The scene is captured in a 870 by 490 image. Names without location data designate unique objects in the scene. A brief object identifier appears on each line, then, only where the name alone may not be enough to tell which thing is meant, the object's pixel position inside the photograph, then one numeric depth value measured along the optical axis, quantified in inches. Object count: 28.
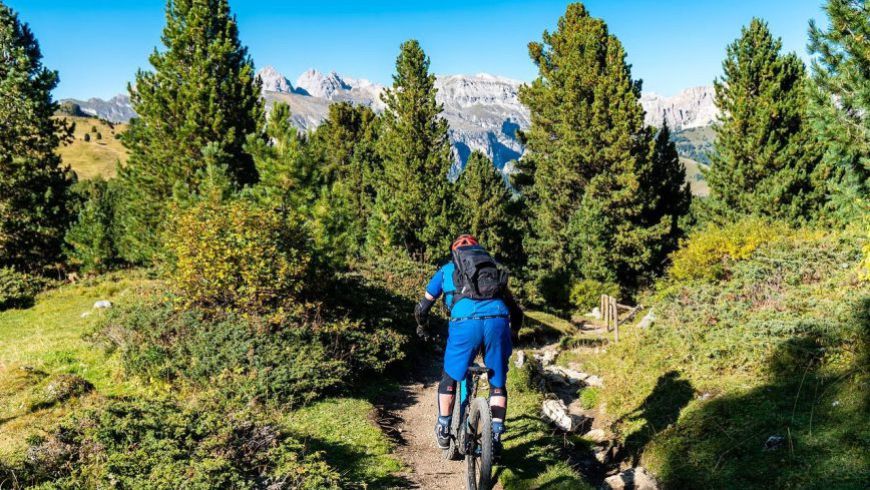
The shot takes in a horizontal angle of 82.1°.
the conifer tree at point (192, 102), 902.4
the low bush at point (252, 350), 371.2
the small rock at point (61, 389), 369.7
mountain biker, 218.5
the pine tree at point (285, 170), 613.9
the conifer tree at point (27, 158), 926.4
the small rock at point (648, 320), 650.8
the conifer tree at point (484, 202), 1435.8
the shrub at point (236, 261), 445.1
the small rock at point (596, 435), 401.7
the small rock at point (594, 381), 564.5
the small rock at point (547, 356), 682.2
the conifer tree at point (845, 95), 412.2
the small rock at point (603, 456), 362.4
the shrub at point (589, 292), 1302.9
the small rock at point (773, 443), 288.7
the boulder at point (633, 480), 299.9
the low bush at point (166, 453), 194.7
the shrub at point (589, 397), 500.3
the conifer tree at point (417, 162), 1299.2
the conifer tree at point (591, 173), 1327.5
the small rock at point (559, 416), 405.4
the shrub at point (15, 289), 785.6
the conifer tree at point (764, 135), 977.5
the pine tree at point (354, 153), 1782.7
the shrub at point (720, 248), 620.4
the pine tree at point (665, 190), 1370.6
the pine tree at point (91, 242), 986.7
